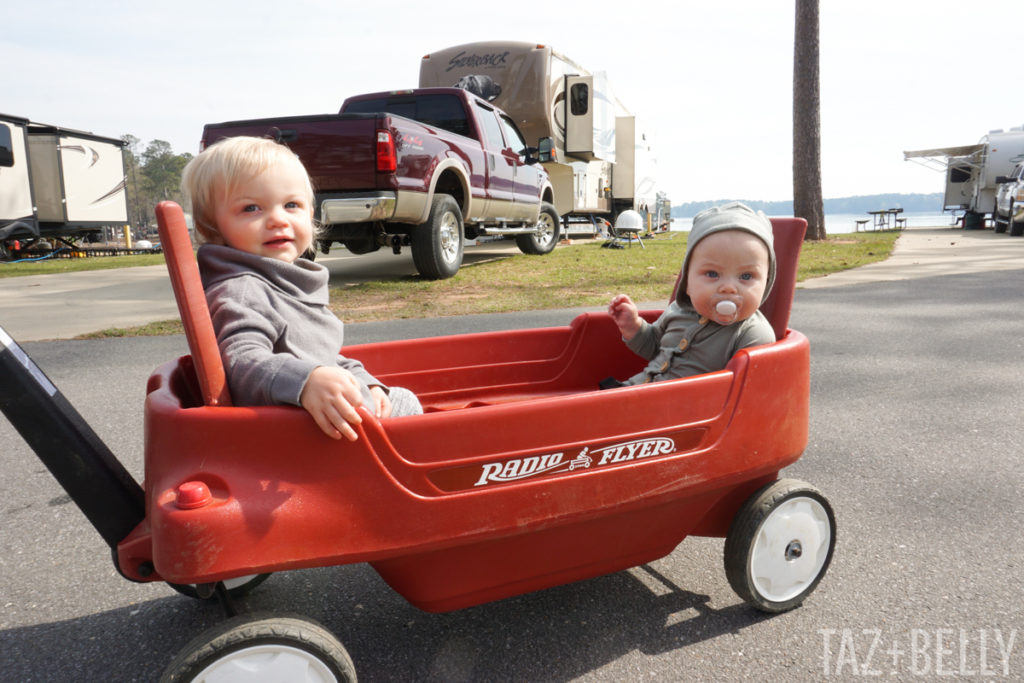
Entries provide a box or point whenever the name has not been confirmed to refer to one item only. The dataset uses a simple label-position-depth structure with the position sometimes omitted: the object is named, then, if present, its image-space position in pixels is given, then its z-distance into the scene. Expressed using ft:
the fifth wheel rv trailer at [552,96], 40.22
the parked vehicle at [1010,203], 53.11
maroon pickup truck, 22.06
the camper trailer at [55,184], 49.11
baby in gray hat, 6.59
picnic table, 93.97
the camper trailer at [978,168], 70.85
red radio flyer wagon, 4.31
